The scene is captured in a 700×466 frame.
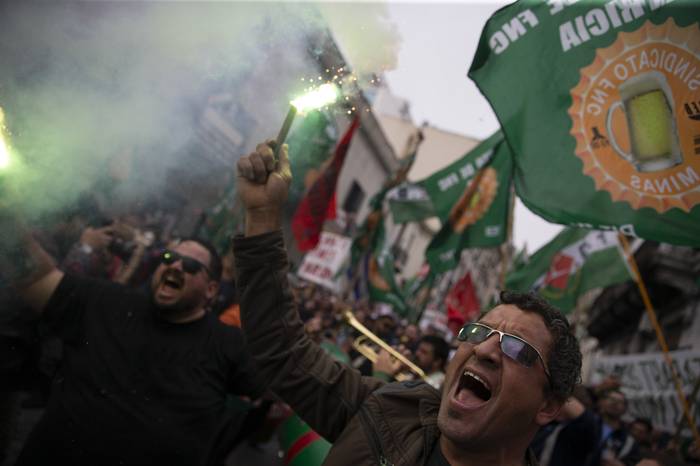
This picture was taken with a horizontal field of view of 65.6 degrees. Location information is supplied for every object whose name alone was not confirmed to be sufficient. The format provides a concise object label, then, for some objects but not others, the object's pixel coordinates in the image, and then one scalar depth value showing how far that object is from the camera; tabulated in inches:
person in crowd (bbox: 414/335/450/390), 197.0
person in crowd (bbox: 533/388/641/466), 152.3
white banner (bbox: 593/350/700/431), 258.8
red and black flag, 289.0
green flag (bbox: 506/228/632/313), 281.3
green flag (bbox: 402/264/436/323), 312.4
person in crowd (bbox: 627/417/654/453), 227.6
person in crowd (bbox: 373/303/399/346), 270.7
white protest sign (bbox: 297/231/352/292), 426.6
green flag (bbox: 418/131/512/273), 245.3
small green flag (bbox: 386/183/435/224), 376.2
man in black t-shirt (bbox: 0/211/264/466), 90.3
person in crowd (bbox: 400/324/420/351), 256.5
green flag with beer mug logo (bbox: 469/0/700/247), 105.3
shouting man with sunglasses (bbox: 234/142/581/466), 63.4
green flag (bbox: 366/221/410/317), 408.2
